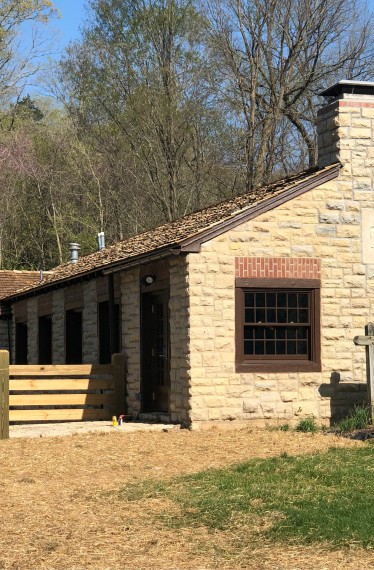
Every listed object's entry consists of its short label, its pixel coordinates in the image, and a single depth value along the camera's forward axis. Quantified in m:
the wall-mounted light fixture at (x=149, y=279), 16.27
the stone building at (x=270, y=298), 14.91
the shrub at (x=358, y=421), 14.52
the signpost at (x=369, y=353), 14.84
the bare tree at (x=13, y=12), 29.88
